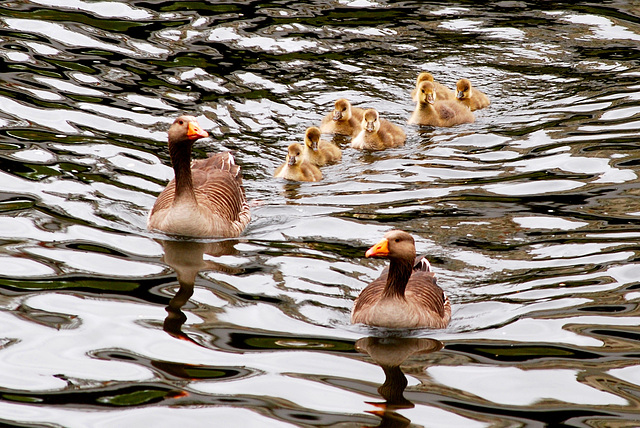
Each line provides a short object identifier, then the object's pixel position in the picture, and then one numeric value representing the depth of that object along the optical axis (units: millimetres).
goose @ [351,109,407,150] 13695
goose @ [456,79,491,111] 15266
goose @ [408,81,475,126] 14781
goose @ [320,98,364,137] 14423
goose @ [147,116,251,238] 10547
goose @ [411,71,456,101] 15688
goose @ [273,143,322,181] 12531
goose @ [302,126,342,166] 13148
